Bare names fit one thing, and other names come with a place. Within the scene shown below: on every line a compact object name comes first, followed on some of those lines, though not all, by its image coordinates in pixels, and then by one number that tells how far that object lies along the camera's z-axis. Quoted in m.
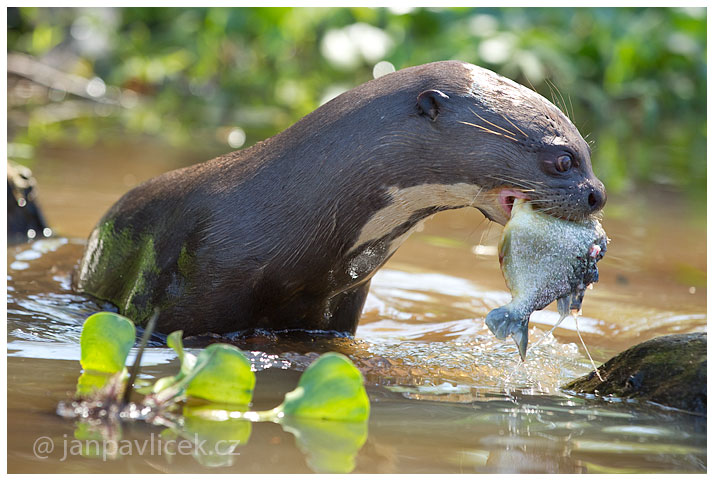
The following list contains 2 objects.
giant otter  6.97
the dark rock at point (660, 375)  6.28
